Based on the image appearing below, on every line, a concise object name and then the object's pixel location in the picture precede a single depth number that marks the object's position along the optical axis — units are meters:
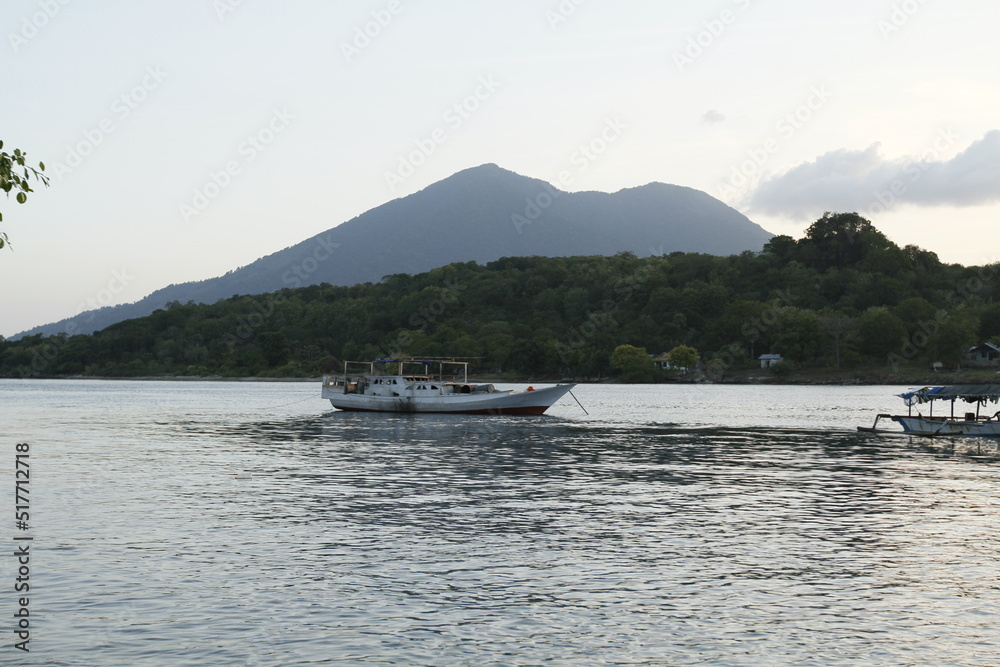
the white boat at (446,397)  88.69
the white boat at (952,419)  59.91
